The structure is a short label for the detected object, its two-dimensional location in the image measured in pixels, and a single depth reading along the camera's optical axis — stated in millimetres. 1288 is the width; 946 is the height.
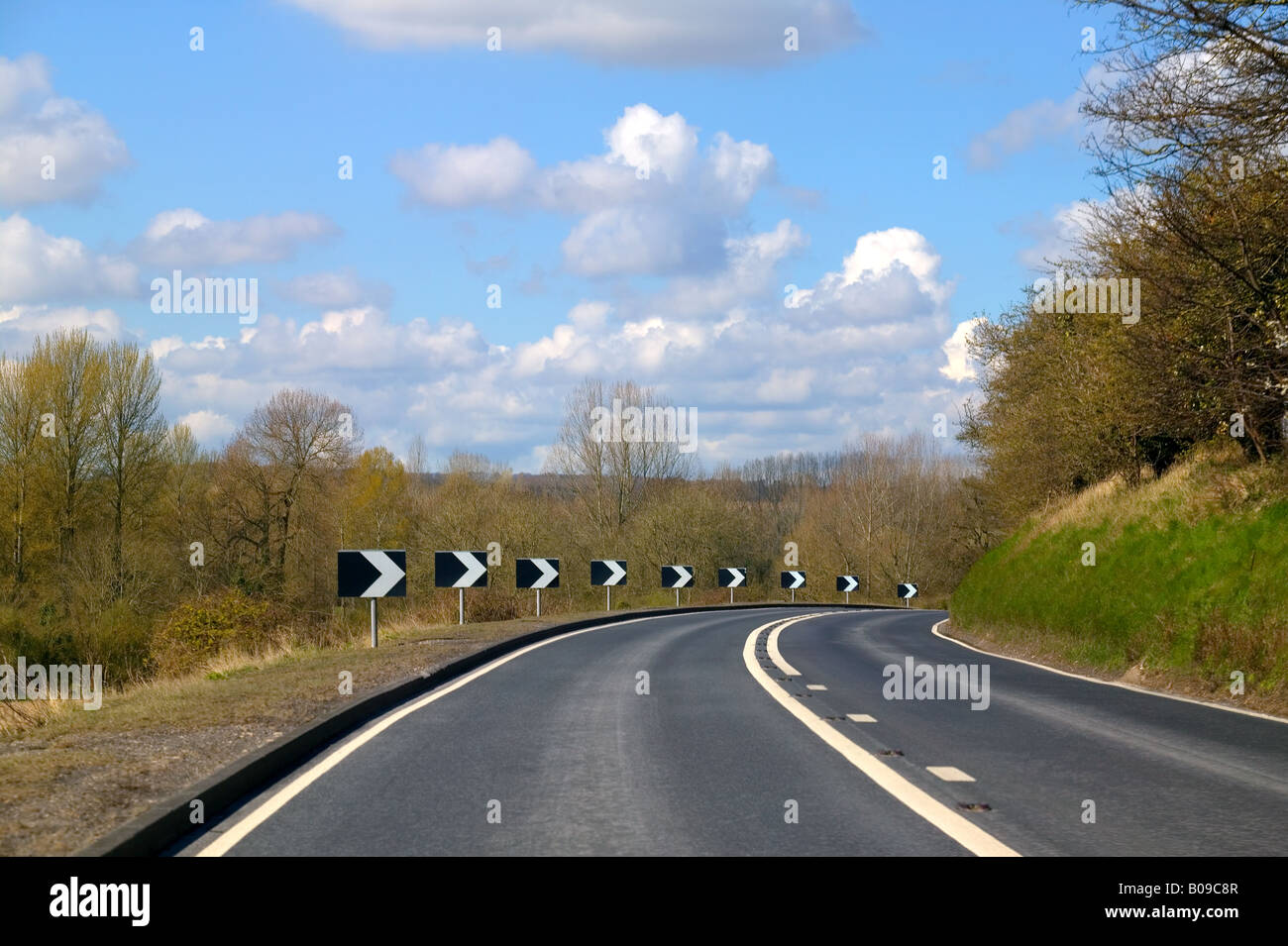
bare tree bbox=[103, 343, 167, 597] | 52438
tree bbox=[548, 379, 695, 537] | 76062
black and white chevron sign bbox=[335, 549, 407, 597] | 19422
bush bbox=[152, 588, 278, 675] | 32406
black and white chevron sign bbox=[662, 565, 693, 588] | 45219
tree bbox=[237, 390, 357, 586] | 59906
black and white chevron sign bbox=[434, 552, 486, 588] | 25094
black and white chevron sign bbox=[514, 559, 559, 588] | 31031
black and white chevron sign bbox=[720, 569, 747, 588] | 49750
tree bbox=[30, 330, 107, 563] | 50344
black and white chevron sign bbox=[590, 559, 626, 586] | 37312
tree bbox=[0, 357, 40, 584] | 48781
